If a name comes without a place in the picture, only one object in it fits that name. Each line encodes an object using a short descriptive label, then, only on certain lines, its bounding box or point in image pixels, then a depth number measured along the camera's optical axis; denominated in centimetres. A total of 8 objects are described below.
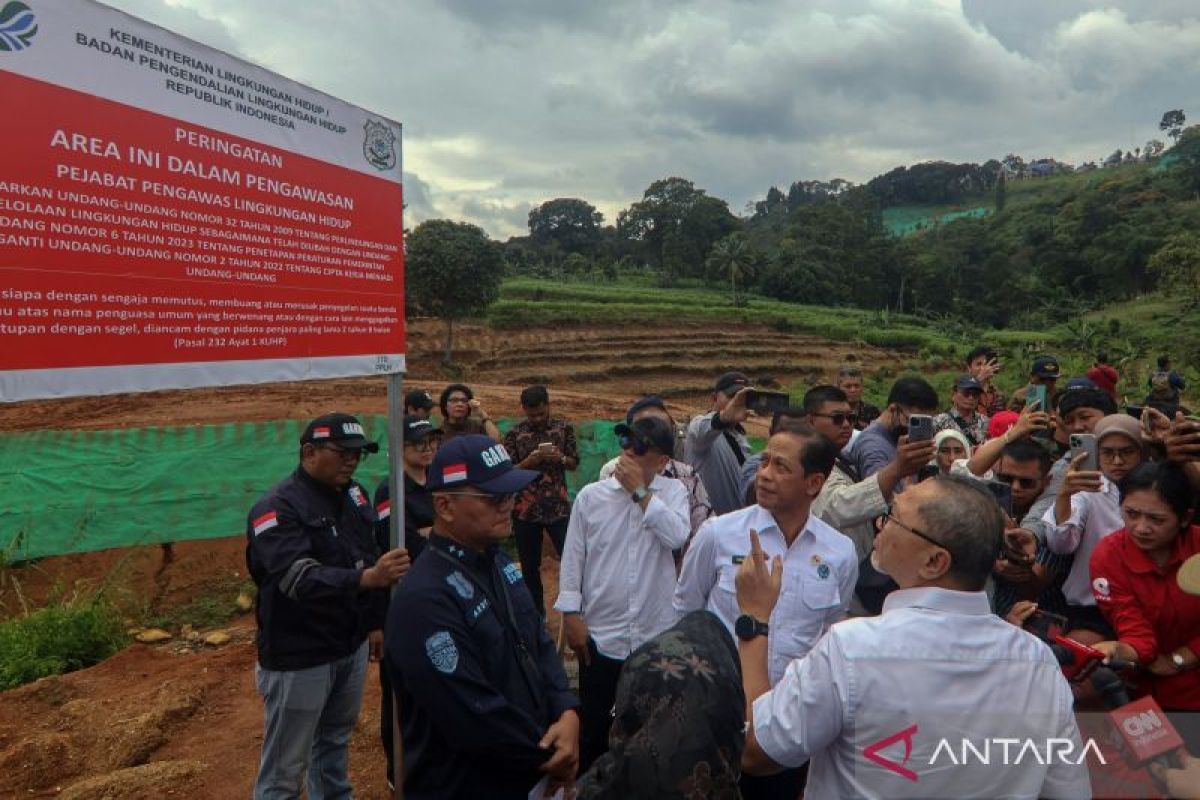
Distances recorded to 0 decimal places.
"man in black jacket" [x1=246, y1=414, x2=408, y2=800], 287
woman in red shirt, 257
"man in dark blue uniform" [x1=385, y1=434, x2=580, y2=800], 195
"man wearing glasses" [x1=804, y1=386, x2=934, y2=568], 277
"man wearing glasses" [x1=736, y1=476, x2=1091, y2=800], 146
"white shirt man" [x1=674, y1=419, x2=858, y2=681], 248
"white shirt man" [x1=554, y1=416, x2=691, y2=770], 316
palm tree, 5006
